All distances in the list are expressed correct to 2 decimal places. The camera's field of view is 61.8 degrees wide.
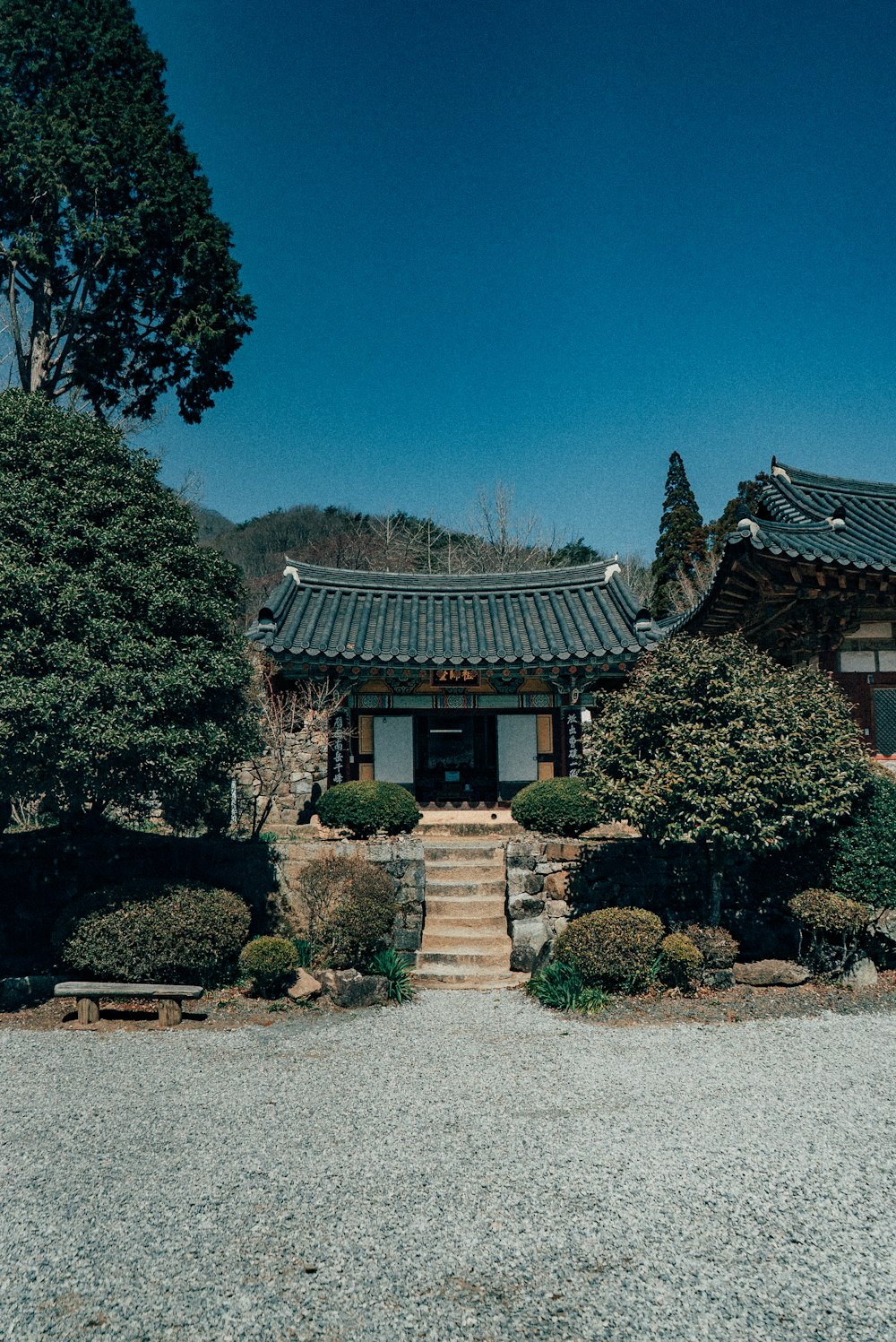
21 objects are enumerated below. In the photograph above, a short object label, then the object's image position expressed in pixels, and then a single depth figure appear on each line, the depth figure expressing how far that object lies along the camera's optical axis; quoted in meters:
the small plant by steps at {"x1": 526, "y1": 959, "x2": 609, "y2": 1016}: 9.05
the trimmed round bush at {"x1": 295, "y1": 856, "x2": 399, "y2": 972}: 10.00
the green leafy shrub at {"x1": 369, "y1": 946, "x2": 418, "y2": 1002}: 9.53
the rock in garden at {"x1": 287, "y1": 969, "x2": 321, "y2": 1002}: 9.43
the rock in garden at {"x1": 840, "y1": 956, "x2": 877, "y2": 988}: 9.27
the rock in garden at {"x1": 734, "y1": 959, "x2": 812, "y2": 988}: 9.35
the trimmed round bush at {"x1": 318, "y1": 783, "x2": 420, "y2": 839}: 12.41
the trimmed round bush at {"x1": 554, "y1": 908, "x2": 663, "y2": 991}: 9.28
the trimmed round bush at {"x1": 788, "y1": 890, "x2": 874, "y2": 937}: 9.23
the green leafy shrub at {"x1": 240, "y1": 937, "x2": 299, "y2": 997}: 9.32
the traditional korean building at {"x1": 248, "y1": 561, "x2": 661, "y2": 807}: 15.51
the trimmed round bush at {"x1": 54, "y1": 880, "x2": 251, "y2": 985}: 9.09
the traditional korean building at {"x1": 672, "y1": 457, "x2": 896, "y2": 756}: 10.72
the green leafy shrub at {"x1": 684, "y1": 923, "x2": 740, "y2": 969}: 9.48
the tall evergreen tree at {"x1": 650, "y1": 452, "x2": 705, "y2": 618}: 36.09
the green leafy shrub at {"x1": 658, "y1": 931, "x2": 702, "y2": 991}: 9.23
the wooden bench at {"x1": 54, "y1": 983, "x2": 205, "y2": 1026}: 8.84
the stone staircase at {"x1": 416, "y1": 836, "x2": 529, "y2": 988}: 10.36
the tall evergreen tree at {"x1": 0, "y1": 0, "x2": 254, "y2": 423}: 13.66
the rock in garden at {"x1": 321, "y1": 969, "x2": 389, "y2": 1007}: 9.38
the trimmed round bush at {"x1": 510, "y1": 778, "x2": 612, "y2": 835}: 11.70
